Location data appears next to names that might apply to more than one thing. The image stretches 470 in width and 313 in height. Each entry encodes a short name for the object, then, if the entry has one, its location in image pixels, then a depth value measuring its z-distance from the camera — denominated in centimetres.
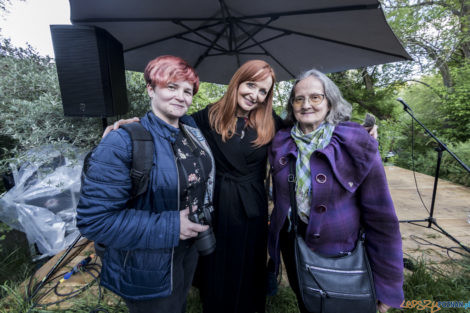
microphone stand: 224
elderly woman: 102
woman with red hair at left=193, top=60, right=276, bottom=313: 141
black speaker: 170
